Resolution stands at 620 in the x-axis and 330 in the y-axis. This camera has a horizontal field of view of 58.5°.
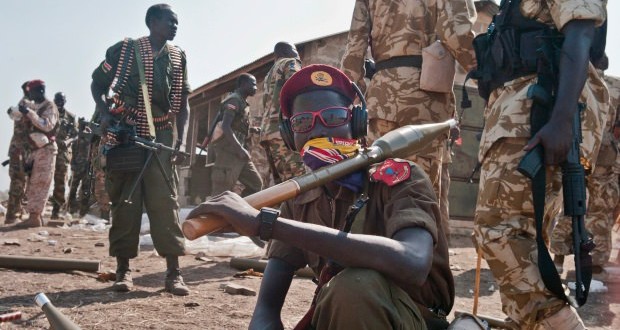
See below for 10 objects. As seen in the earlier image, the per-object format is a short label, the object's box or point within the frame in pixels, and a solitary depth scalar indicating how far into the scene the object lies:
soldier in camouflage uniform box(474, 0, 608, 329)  2.32
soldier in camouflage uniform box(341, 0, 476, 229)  3.66
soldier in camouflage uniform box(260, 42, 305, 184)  5.72
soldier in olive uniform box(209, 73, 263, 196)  7.44
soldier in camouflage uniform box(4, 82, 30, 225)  9.77
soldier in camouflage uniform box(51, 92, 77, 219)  10.82
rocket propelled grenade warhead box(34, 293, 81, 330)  2.40
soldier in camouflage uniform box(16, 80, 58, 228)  9.06
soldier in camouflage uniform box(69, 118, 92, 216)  11.98
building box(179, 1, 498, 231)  9.20
